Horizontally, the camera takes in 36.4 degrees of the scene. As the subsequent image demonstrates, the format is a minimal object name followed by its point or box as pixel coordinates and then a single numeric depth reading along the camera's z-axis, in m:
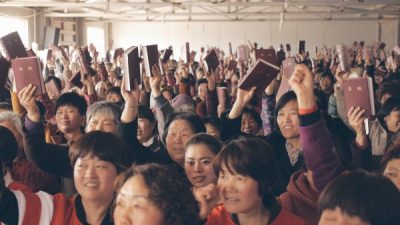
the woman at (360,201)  1.56
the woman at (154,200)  1.71
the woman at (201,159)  2.56
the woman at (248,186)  2.09
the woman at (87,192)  2.14
